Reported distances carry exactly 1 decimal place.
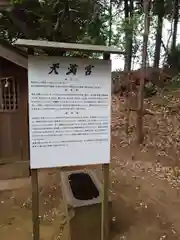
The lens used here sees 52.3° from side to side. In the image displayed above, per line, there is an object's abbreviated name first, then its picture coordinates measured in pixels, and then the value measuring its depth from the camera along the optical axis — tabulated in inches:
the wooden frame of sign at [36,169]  69.0
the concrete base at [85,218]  94.3
